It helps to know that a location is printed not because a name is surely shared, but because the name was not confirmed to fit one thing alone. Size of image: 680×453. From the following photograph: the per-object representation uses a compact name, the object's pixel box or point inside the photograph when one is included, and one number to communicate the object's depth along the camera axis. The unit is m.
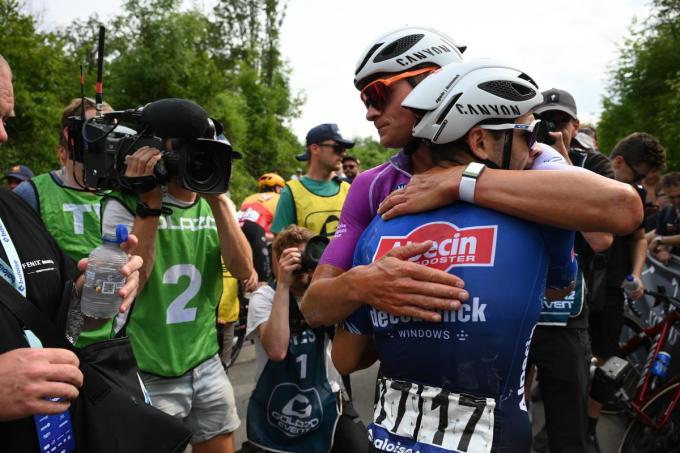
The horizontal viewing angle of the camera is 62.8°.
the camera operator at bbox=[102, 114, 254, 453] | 2.85
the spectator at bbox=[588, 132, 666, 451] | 4.41
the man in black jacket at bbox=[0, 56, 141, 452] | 1.40
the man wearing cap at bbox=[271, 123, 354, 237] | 5.02
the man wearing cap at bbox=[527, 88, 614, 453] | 3.10
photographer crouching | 3.04
